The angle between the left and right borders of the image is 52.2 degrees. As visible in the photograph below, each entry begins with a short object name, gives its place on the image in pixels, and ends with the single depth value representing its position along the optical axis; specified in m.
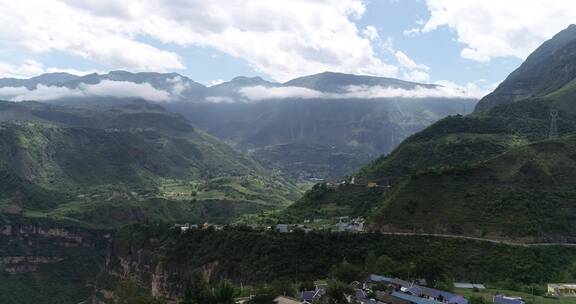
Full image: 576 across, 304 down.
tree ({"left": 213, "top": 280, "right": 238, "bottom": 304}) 83.25
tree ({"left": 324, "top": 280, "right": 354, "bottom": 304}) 82.07
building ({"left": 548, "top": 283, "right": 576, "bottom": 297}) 93.19
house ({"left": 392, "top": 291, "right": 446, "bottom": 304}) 82.50
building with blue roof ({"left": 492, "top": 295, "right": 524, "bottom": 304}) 82.01
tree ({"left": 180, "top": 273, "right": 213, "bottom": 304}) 82.94
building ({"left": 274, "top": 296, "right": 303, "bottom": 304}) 85.25
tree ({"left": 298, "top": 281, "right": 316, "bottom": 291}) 94.38
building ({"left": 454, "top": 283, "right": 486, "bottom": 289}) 95.75
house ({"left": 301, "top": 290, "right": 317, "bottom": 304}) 86.94
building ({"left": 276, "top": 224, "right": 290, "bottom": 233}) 135.88
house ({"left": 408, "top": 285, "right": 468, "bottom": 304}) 83.06
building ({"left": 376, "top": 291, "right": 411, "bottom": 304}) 82.88
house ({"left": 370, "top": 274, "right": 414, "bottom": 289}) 90.88
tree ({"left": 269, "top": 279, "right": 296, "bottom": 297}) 88.31
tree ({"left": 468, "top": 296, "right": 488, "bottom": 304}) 81.38
